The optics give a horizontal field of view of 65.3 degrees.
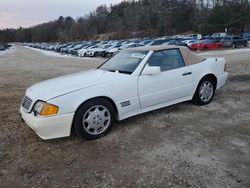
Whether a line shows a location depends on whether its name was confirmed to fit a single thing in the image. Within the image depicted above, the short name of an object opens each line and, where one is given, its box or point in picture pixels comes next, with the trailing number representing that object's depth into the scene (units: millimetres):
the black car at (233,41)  22591
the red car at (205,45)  22390
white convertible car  2858
